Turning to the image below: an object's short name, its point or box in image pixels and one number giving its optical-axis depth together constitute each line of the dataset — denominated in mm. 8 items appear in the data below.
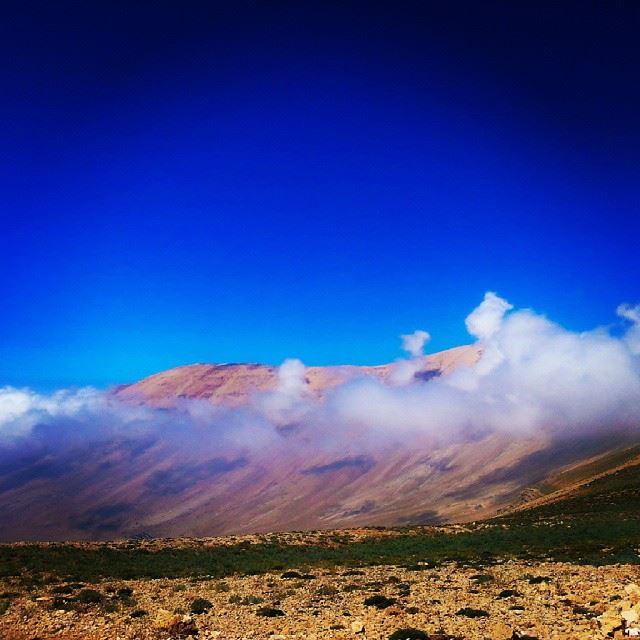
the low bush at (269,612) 21022
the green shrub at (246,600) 23812
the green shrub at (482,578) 26302
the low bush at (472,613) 18812
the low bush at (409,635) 16328
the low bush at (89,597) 25417
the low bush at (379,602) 21531
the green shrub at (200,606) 22484
